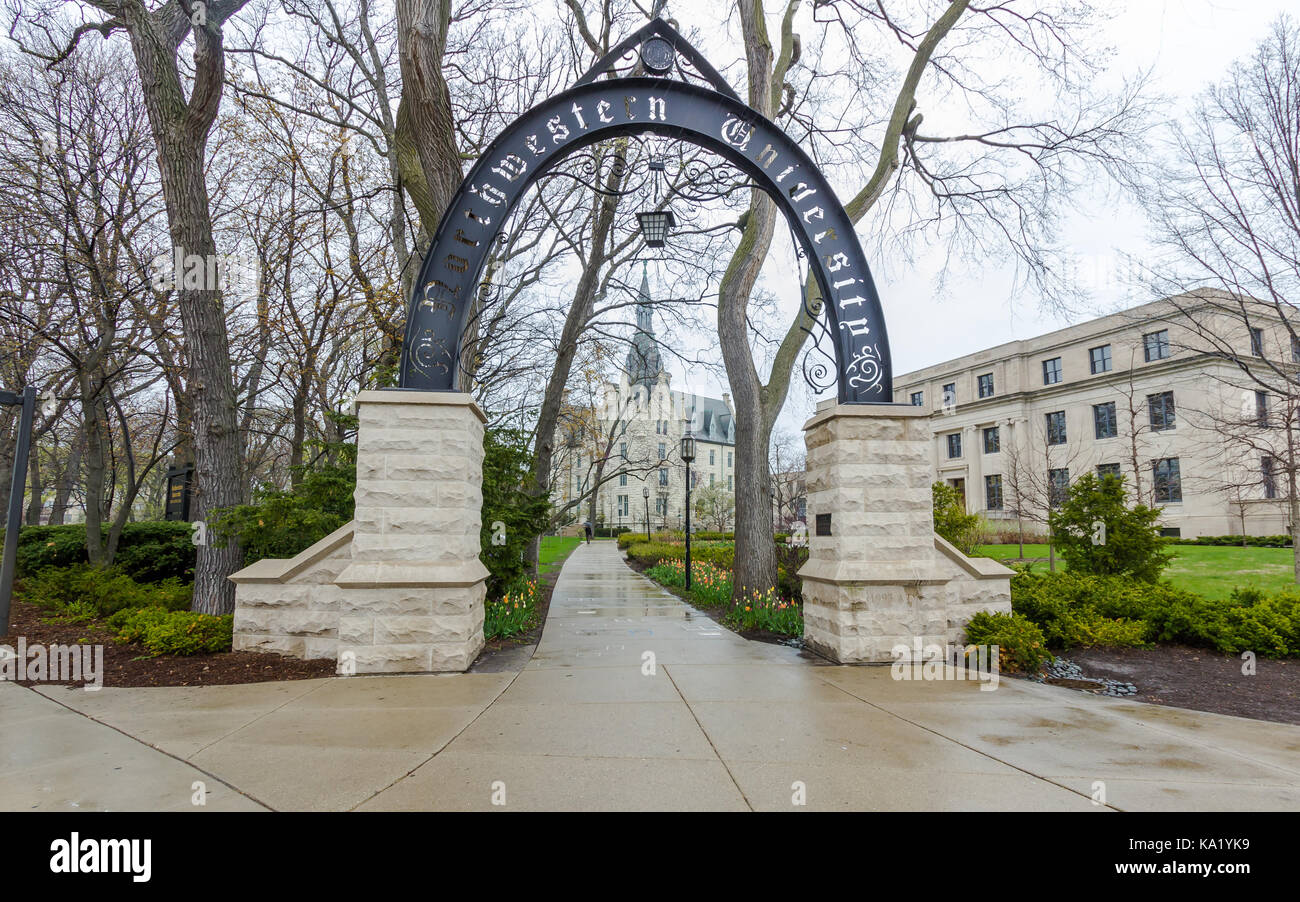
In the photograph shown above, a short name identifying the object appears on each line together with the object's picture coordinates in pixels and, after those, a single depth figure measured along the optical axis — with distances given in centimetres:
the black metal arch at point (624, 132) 645
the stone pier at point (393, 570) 585
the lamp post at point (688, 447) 1497
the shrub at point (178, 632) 622
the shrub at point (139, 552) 1205
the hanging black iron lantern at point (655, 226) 796
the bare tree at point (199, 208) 765
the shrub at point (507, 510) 899
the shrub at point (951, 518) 1371
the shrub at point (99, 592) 840
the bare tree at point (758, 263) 1040
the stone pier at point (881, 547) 638
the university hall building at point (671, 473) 5575
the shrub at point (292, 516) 738
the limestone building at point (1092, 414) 2922
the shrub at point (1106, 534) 1012
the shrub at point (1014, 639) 623
